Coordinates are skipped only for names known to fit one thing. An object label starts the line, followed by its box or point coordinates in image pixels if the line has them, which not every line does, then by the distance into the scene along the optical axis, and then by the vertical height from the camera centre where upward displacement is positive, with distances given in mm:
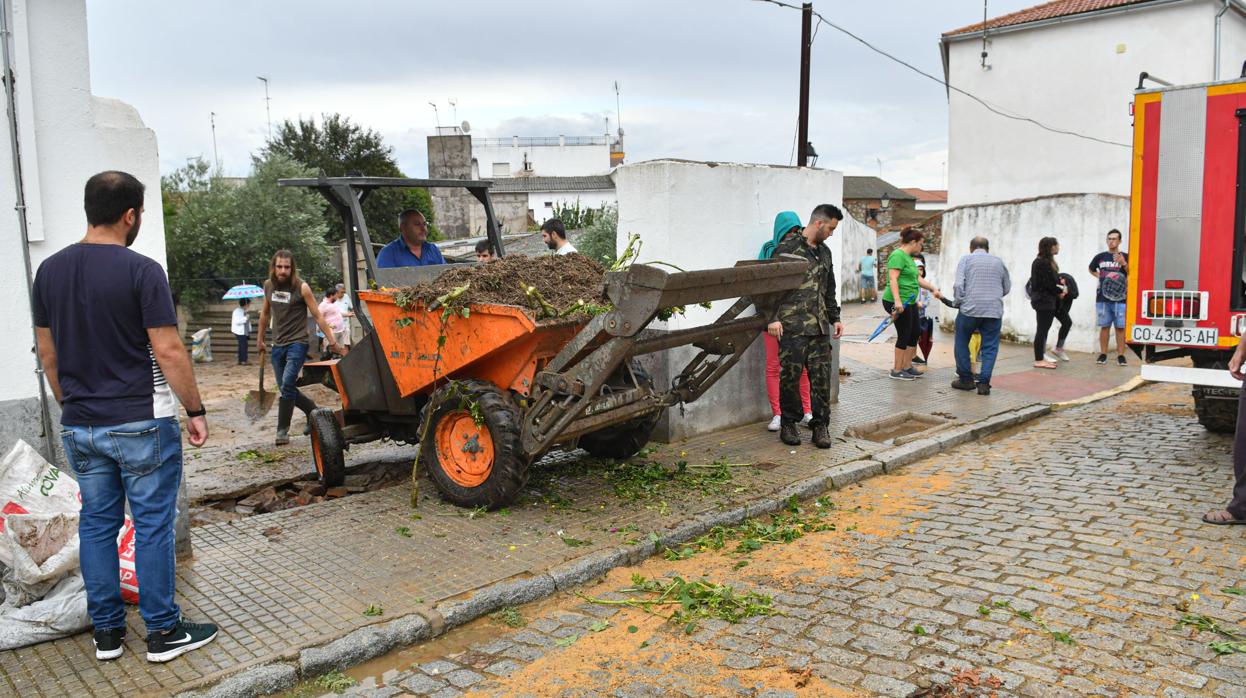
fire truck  6703 +196
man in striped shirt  9992 -535
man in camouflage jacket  7301 -675
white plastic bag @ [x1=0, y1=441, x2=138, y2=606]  3900 -1135
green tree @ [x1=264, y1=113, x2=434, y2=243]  39594 +5087
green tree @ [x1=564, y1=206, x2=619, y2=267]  18672 +445
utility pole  15102 +3110
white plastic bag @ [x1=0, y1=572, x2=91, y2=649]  3771 -1577
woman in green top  10312 -501
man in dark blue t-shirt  3510 -547
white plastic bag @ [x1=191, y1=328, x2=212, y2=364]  20875 -2125
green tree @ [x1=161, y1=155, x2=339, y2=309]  24219 +794
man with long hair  7906 -521
